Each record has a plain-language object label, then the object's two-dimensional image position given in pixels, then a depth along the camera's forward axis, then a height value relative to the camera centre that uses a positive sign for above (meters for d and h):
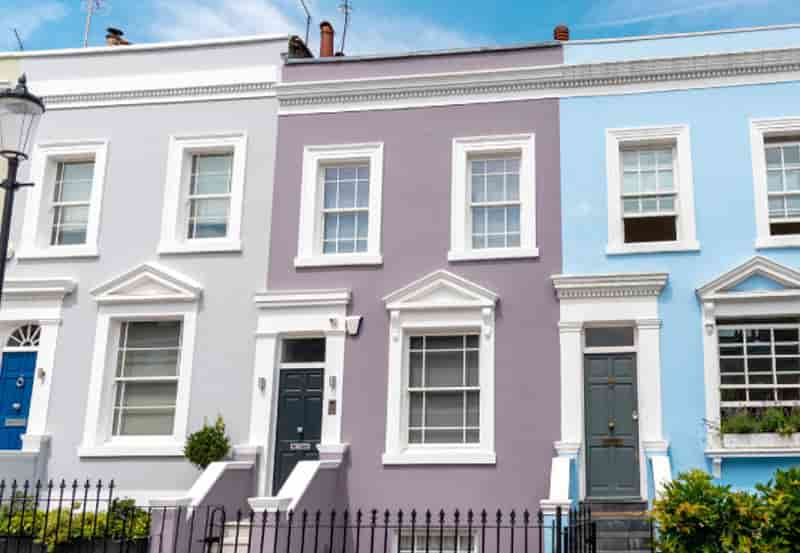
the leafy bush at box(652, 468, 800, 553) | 10.34 -0.42
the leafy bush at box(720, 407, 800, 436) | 14.18 +0.80
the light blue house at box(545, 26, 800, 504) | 14.64 +3.32
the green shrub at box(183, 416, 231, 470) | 15.48 +0.19
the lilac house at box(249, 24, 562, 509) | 15.24 +2.87
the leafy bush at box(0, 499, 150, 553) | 13.61 -0.96
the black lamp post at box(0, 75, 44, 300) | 9.53 +3.16
